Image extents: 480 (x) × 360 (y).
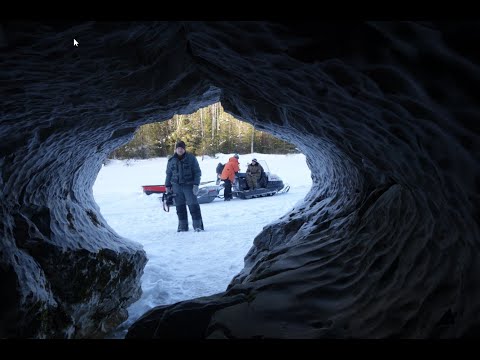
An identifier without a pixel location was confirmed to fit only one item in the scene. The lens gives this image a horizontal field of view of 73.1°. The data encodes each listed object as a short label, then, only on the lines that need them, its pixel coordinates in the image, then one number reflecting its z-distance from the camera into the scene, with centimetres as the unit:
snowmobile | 1053
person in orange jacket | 1045
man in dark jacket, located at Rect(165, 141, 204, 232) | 722
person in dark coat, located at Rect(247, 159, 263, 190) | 1086
